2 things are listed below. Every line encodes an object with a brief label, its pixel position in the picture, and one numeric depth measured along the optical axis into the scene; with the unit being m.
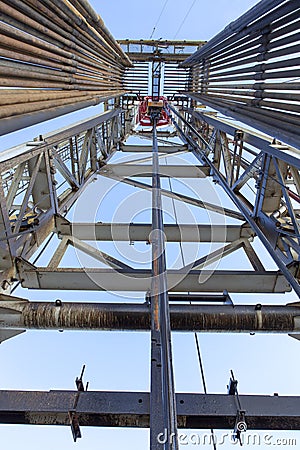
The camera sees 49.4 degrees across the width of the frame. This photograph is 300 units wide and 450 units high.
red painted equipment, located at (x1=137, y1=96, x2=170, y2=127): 12.32
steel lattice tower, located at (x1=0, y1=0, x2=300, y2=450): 2.47
